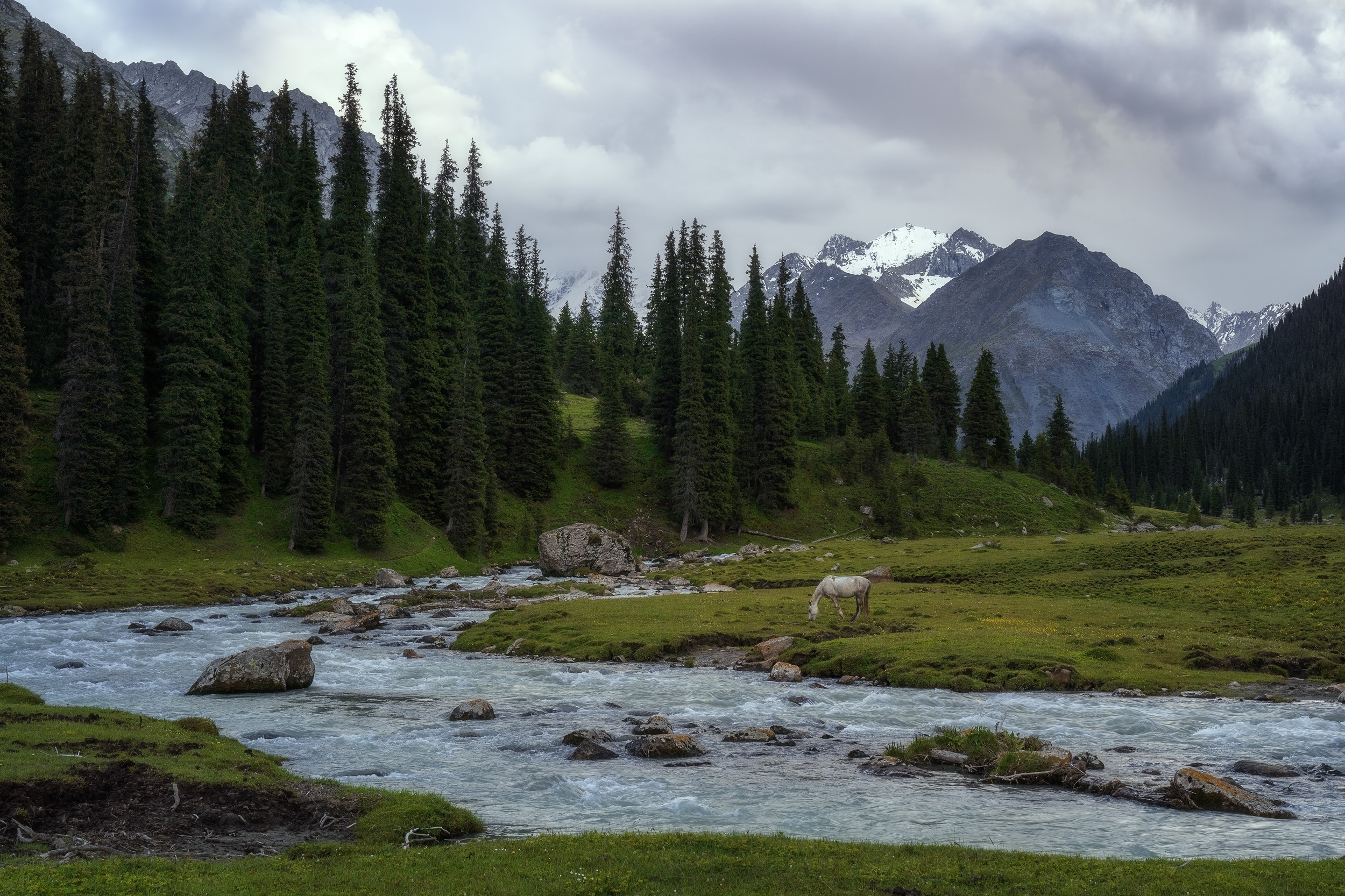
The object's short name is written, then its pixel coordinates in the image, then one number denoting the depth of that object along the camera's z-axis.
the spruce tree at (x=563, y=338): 138.38
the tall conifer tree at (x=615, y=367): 98.12
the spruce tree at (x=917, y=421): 123.38
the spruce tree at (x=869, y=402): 123.56
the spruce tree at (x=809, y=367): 122.00
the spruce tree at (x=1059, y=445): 128.88
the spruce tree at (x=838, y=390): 126.38
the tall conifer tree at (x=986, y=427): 125.31
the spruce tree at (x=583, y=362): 136.25
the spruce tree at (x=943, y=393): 133.38
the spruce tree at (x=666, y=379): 104.75
